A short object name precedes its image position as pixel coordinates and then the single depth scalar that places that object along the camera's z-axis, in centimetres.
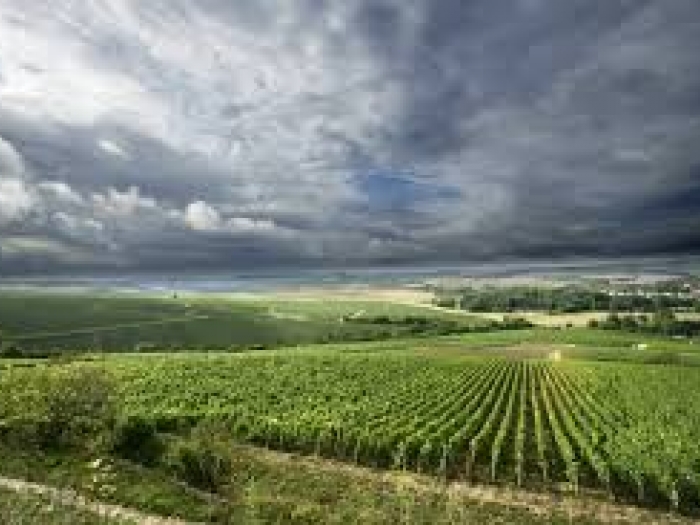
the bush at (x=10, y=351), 12575
